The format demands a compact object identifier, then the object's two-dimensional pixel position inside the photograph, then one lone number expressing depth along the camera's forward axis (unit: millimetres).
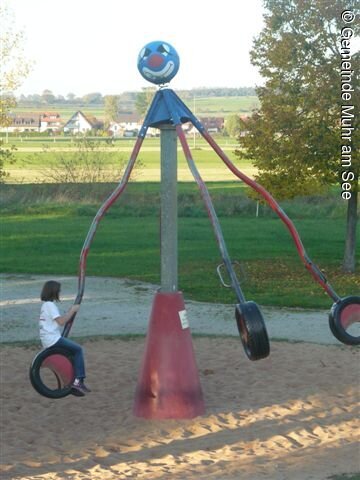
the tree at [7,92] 25234
